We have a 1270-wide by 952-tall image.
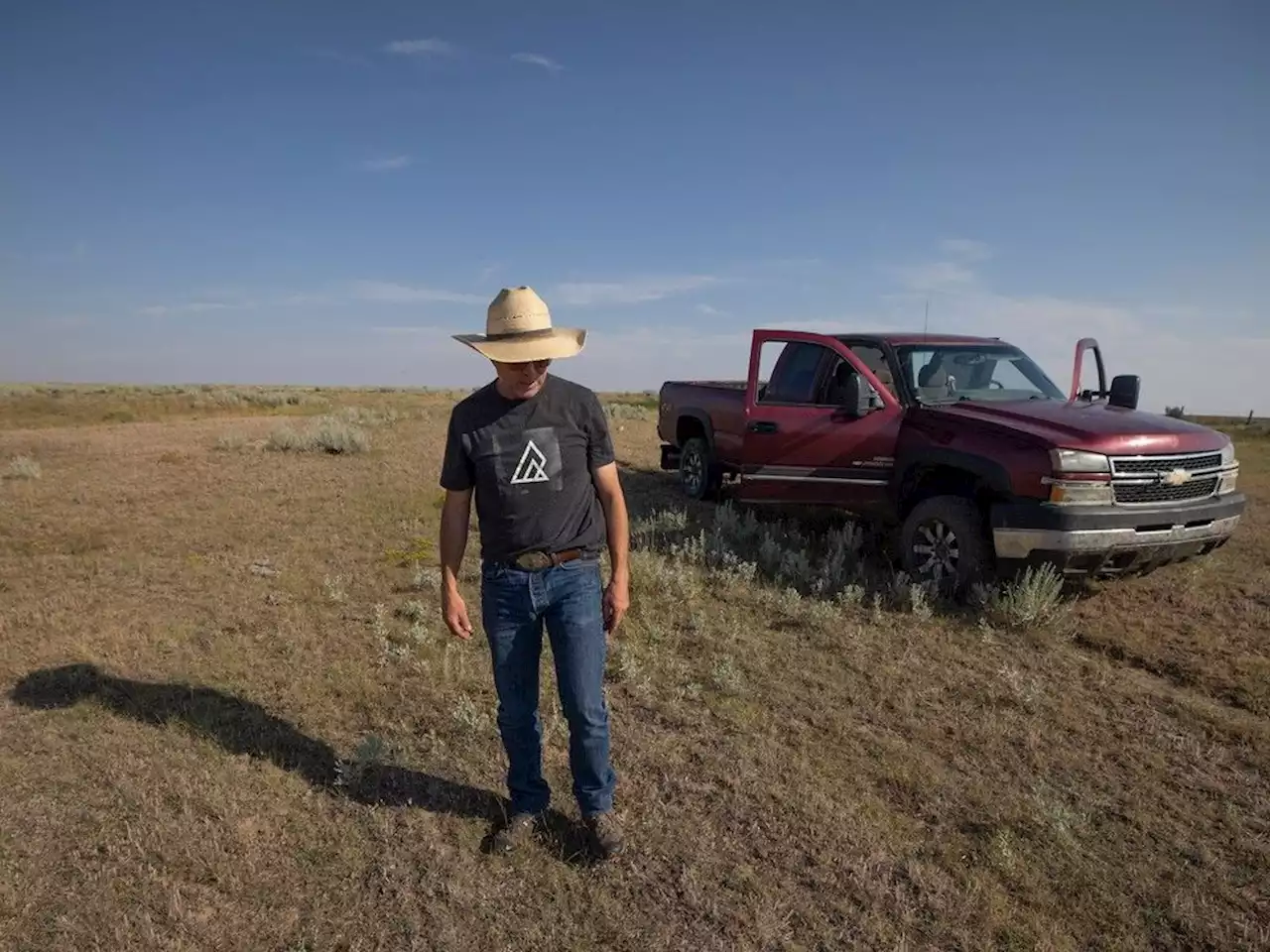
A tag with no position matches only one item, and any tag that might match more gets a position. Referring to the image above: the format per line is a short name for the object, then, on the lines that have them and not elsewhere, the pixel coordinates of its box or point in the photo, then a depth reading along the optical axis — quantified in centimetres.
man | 297
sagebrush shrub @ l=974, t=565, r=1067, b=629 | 528
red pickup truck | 519
